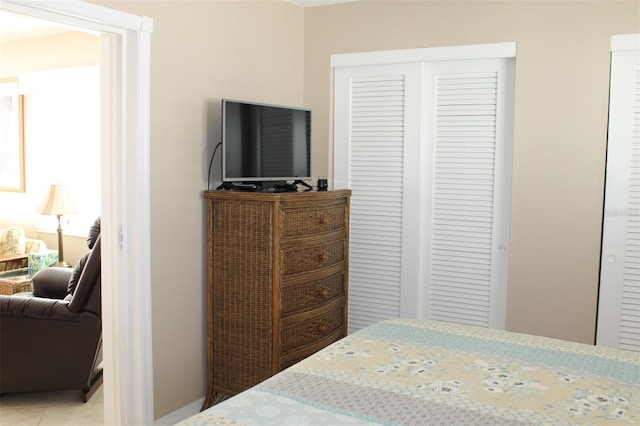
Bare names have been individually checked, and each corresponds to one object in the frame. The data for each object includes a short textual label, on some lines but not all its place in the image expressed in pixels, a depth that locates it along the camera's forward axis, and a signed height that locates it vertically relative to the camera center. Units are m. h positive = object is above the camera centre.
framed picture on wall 5.79 +0.24
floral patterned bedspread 1.55 -0.62
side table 4.89 -0.98
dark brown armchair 3.32 -0.97
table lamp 5.06 -0.34
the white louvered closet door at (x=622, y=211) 3.22 -0.20
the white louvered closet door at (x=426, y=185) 3.67 -0.10
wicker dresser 3.09 -0.61
